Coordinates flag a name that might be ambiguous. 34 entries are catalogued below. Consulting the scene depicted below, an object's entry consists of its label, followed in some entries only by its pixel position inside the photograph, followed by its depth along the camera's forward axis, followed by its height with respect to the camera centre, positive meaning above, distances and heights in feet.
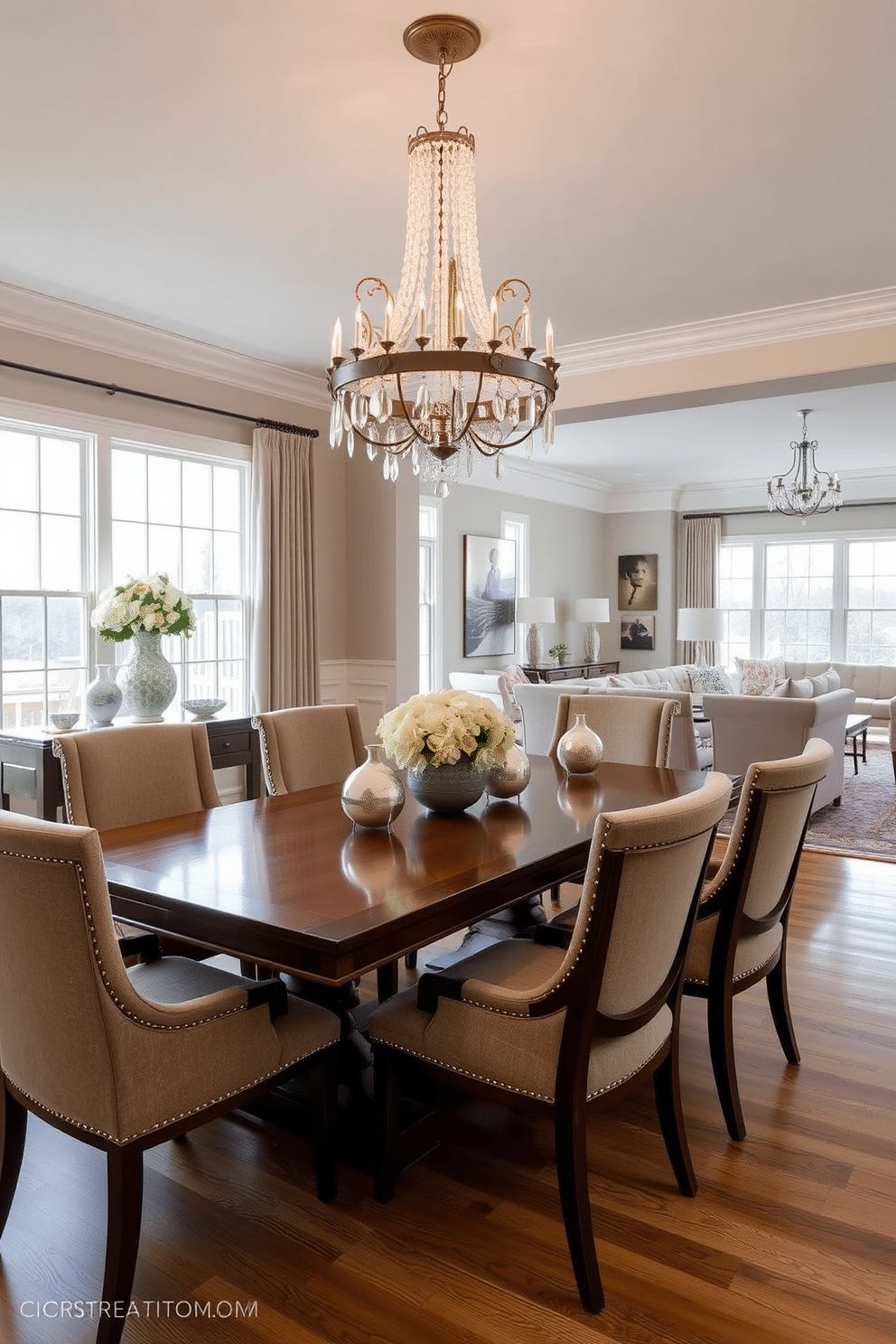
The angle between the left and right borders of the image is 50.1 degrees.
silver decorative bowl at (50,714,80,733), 13.73 -1.30
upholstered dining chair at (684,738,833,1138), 7.57 -2.17
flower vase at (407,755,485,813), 8.50 -1.37
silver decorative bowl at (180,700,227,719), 15.69 -1.27
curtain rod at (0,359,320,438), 14.35 +3.91
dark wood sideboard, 13.06 -1.93
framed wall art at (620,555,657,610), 36.09 +1.86
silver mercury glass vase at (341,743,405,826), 7.94 -1.37
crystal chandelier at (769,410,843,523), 25.63 +4.29
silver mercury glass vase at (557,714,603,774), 10.37 -1.28
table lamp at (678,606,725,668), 31.68 +0.32
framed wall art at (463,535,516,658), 27.96 +1.10
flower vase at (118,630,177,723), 14.97 -0.79
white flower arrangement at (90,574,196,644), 14.55 +0.31
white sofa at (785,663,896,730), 31.35 -1.58
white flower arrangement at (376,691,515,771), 8.21 -0.86
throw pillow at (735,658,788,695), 31.04 -1.35
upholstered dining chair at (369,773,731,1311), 5.82 -2.56
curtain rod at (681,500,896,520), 34.50 +4.37
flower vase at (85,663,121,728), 14.39 -1.05
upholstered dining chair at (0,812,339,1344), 5.24 -2.45
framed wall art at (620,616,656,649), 36.24 +0.02
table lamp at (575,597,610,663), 32.35 +0.77
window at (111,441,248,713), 16.37 +1.57
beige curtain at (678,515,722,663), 35.24 +2.55
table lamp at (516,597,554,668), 28.86 +0.66
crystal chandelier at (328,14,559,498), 8.11 +2.42
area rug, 17.94 -3.96
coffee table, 24.82 -2.46
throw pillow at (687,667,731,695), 28.90 -1.48
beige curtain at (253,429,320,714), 17.97 +1.09
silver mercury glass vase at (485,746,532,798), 9.16 -1.39
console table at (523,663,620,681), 29.45 -1.28
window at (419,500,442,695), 26.45 +0.85
